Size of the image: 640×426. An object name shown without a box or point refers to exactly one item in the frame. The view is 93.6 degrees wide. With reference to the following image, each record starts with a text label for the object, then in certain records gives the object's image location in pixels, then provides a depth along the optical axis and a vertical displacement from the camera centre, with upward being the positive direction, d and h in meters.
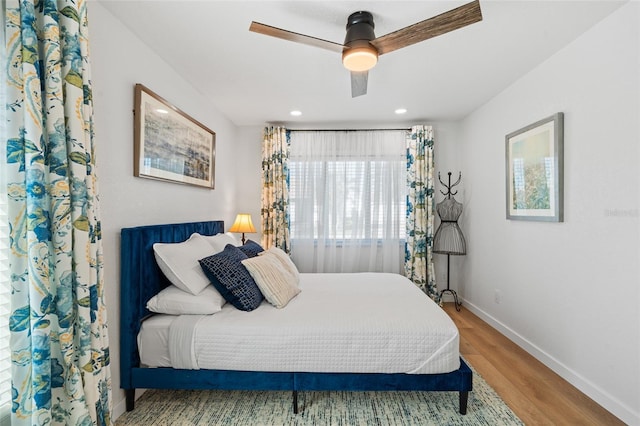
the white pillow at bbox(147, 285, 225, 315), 1.99 -0.62
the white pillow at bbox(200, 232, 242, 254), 2.60 -0.27
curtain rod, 4.31 +1.17
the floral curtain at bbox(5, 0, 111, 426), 1.22 -0.05
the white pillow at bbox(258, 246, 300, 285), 2.71 -0.47
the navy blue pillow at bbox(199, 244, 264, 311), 2.10 -0.50
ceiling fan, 1.64 +1.03
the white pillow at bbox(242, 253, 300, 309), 2.21 -0.53
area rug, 1.86 -1.30
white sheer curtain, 4.26 +0.10
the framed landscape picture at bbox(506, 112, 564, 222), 2.39 +0.37
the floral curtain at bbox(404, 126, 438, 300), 4.12 +0.01
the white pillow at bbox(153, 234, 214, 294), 2.05 -0.39
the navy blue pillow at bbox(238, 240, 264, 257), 2.84 -0.37
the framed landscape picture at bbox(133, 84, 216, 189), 2.13 +0.58
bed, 1.88 -0.98
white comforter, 1.88 -0.84
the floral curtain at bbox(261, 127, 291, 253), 4.21 +0.27
